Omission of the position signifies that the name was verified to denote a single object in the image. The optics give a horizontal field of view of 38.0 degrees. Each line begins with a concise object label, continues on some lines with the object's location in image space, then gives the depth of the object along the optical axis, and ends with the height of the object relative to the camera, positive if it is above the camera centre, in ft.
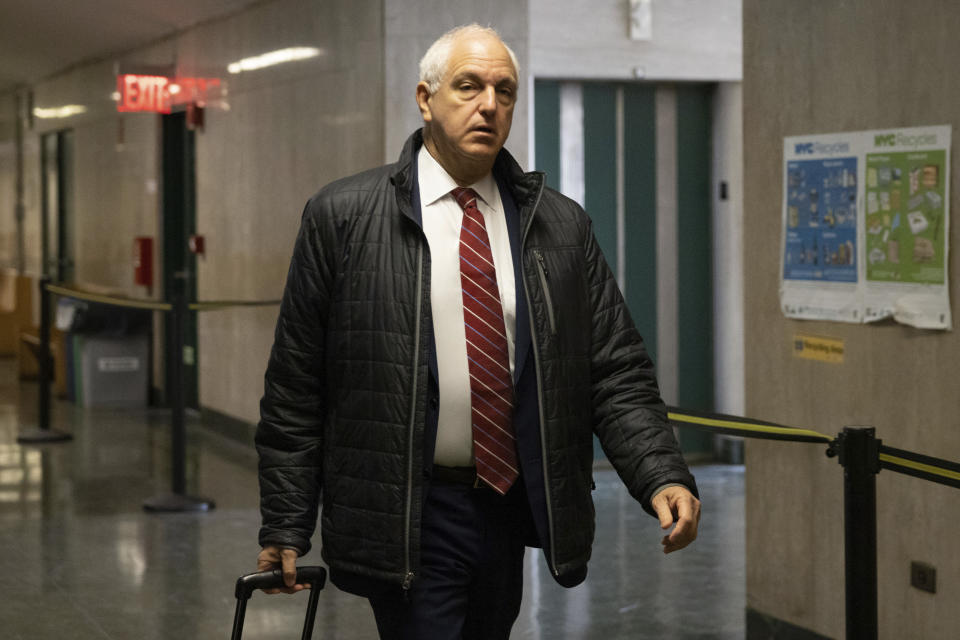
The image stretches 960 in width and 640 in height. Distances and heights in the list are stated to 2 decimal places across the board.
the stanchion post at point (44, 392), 30.45 -2.72
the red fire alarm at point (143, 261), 37.11 +0.24
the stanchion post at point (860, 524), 10.02 -1.85
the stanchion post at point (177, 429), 22.95 -2.66
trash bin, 36.99 -2.23
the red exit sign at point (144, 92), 30.22 +3.89
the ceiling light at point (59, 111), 44.83 +5.37
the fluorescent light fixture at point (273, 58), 26.40 +4.26
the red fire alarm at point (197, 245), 33.53 +0.60
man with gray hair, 8.10 -0.74
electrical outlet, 13.15 -2.95
